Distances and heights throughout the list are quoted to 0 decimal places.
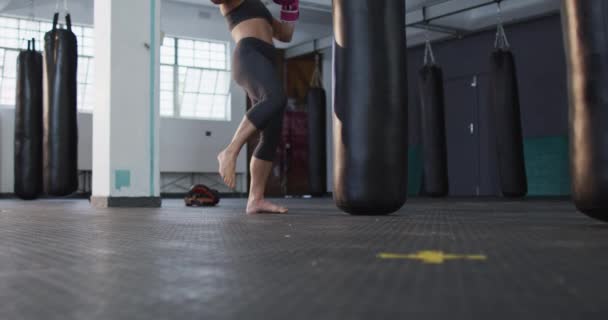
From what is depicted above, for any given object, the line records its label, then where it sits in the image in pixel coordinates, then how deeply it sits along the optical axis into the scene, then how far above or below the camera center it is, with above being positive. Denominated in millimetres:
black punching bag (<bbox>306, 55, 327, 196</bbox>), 9703 +774
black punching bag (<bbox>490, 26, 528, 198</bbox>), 6855 +643
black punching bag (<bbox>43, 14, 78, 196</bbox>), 5625 +778
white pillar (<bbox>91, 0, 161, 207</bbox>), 4523 +659
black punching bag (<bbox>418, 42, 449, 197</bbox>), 7879 +673
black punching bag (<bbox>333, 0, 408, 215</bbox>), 2477 +323
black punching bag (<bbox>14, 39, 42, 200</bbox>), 7207 +805
